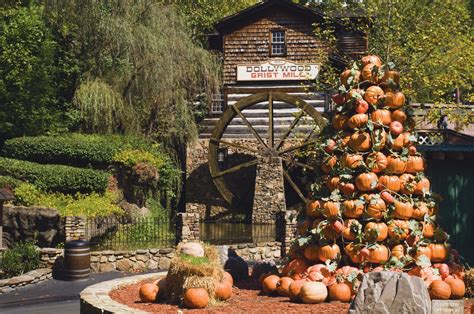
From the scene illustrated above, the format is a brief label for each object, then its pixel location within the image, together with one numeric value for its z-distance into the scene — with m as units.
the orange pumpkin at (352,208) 10.72
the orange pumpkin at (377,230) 10.48
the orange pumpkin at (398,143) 10.95
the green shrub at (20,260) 16.95
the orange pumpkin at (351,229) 10.67
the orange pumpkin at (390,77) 11.31
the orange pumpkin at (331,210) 10.79
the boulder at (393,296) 7.49
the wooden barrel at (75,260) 17.36
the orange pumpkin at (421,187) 10.91
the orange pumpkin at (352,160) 10.87
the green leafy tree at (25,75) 24.81
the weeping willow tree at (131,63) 26.23
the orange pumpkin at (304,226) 11.34
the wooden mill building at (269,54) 30.45
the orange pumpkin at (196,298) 10.40
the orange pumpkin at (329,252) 10.73
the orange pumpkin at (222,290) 10.78
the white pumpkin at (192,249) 11.14
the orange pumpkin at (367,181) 10.74
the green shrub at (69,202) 20.36
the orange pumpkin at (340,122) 11.24
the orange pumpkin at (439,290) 10.03
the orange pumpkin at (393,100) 11.15
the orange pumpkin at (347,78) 11.36
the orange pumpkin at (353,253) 10.60
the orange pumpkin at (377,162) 10.81
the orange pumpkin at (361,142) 10.91
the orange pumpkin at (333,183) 10.98
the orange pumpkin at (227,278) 11.18
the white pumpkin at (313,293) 10.23
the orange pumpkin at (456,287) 10.20
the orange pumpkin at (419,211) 10.76
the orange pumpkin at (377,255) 10.46
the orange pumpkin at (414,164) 11.00
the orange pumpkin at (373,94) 11.12
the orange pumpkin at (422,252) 10.54
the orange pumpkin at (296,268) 10.99
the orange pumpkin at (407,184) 10.81
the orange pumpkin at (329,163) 11.16
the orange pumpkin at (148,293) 10.95
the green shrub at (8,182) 20.15
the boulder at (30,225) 19.39
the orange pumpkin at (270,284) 11.20
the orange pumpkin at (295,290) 10.46
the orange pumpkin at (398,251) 10.55
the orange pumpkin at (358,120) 10.98
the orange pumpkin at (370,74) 11.27
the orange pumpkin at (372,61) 11.49
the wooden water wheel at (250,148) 28.42
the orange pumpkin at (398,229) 10.55
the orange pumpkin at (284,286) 10.83
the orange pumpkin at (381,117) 11.01
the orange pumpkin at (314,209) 11.12
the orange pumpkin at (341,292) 10.32
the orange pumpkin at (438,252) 10.72
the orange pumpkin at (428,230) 10.76
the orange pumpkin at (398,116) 11.17
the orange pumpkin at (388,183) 10.80
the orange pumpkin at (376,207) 10.61
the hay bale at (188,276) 10.69
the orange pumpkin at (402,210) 10.65
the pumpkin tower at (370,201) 10.58
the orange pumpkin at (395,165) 10.81
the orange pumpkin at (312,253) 11.01
